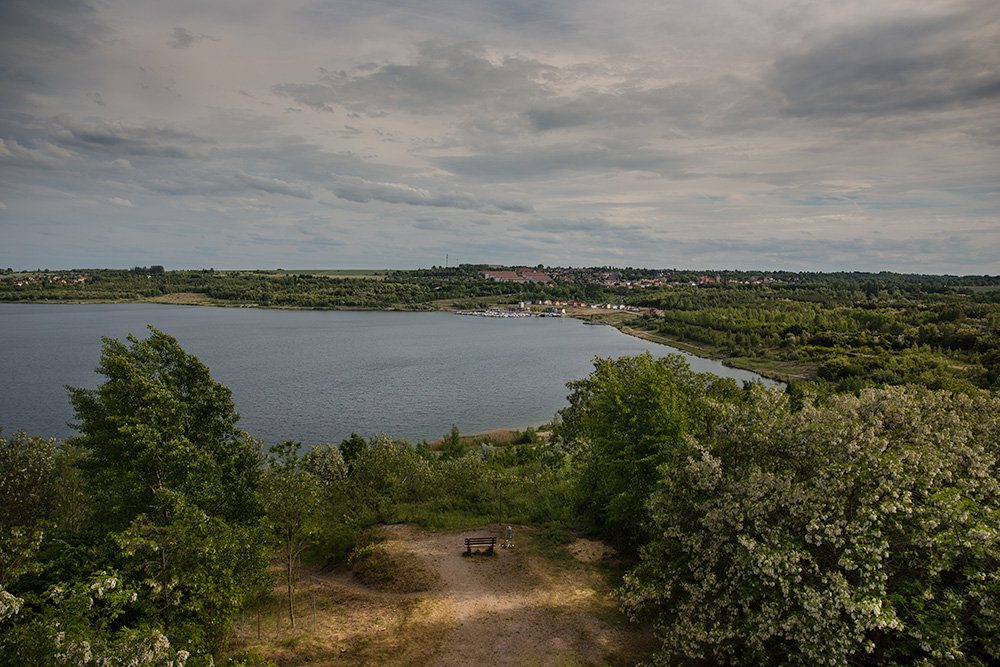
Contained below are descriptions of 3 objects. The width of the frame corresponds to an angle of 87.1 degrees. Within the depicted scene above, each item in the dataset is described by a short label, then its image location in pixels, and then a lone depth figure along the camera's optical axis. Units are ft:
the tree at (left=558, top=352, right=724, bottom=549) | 53.67
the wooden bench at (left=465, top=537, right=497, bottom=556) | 59.92
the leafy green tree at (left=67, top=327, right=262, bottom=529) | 42.50
